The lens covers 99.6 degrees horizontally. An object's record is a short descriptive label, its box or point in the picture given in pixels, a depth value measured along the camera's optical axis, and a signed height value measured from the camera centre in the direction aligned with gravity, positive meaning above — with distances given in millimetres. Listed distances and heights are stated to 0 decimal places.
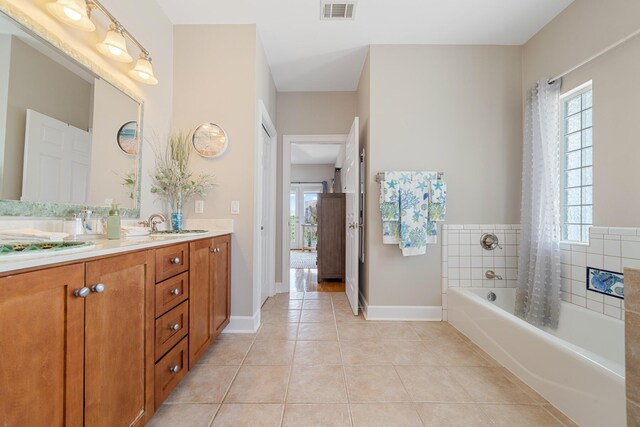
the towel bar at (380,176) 2456 +370
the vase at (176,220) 2088 -57
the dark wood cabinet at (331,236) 4105 -320
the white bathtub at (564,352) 1187 -773
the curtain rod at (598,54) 1626 +1100
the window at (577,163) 2031 +438
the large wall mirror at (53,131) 1108 +386
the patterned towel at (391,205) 2408 +98
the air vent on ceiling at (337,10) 2113 +1650
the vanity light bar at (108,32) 1289 +962
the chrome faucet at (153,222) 1854 -68
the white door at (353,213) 2634 +25
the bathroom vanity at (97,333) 657 -394
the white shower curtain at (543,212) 2084 +51
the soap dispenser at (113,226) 1379 -74
